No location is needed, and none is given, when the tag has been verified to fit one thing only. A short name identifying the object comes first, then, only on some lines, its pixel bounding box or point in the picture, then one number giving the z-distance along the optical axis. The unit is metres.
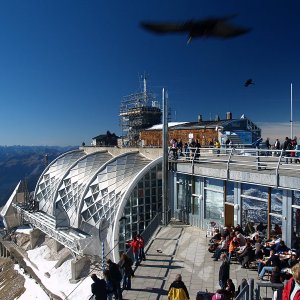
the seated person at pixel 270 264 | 9.34
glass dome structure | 18.70
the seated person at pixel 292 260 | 9.49
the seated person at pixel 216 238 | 12.86
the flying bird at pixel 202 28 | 4.36
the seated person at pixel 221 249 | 11.77
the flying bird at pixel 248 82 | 15.70
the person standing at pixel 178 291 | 8.02
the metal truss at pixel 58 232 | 21.17
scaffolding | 47.26
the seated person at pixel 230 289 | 8.23
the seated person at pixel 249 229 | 13.53
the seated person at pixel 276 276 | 8.38
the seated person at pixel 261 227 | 13.02
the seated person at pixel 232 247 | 11.33
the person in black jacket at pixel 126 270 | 10.04
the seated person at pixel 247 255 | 10.77
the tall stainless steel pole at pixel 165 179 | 15.90
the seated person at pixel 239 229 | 12.80
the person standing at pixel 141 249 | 12.03
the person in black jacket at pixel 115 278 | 9.24
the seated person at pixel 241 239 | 11.65
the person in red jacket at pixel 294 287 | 4.57
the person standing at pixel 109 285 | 9.20
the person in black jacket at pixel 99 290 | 8.57
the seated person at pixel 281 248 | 10.52
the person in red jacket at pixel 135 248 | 11.93
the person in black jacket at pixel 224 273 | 9.03
